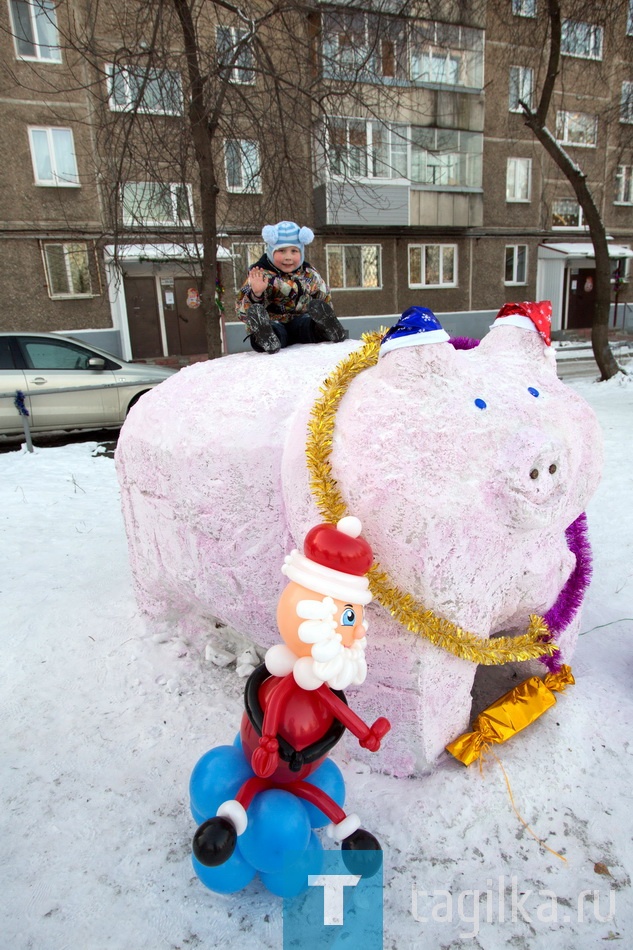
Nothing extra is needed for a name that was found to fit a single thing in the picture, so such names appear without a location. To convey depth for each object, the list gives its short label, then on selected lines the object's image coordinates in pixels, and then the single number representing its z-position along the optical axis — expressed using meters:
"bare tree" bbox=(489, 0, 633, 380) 7.76
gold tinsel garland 1.80
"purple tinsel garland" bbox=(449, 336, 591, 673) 2.26
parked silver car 7.31
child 2.88
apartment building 6.62
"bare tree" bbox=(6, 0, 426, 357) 5.62
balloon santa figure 1.52
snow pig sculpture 1.74
